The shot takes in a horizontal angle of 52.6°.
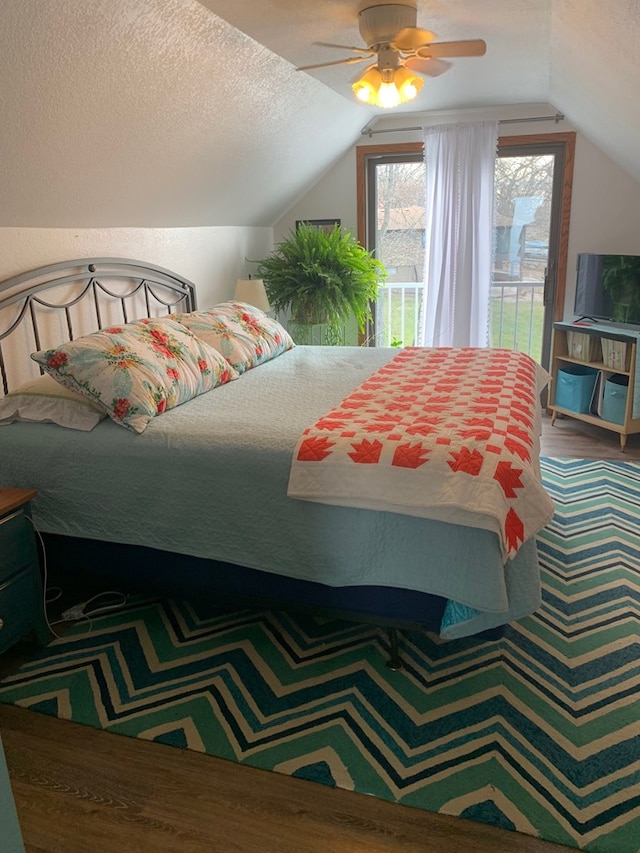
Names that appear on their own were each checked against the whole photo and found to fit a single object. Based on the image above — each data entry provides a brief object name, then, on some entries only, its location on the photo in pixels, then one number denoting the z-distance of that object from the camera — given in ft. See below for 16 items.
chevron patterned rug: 5.57
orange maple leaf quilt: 6.05
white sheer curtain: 15.39
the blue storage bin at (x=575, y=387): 14.55
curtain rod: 14.73
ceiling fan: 8.17
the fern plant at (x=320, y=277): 14.89
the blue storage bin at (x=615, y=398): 13.62
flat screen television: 13.96
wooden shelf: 13.35
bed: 6.27
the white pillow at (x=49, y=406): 7.85
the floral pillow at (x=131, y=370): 7.66
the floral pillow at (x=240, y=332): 10.50
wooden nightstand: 6.82
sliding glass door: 15.53
